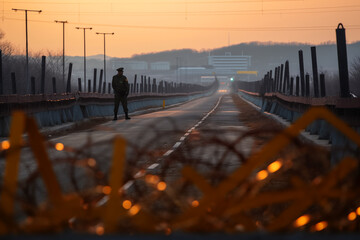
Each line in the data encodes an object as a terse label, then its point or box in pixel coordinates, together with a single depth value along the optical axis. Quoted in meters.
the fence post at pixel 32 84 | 50.09
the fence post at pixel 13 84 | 46.20
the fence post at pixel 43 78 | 47.84
